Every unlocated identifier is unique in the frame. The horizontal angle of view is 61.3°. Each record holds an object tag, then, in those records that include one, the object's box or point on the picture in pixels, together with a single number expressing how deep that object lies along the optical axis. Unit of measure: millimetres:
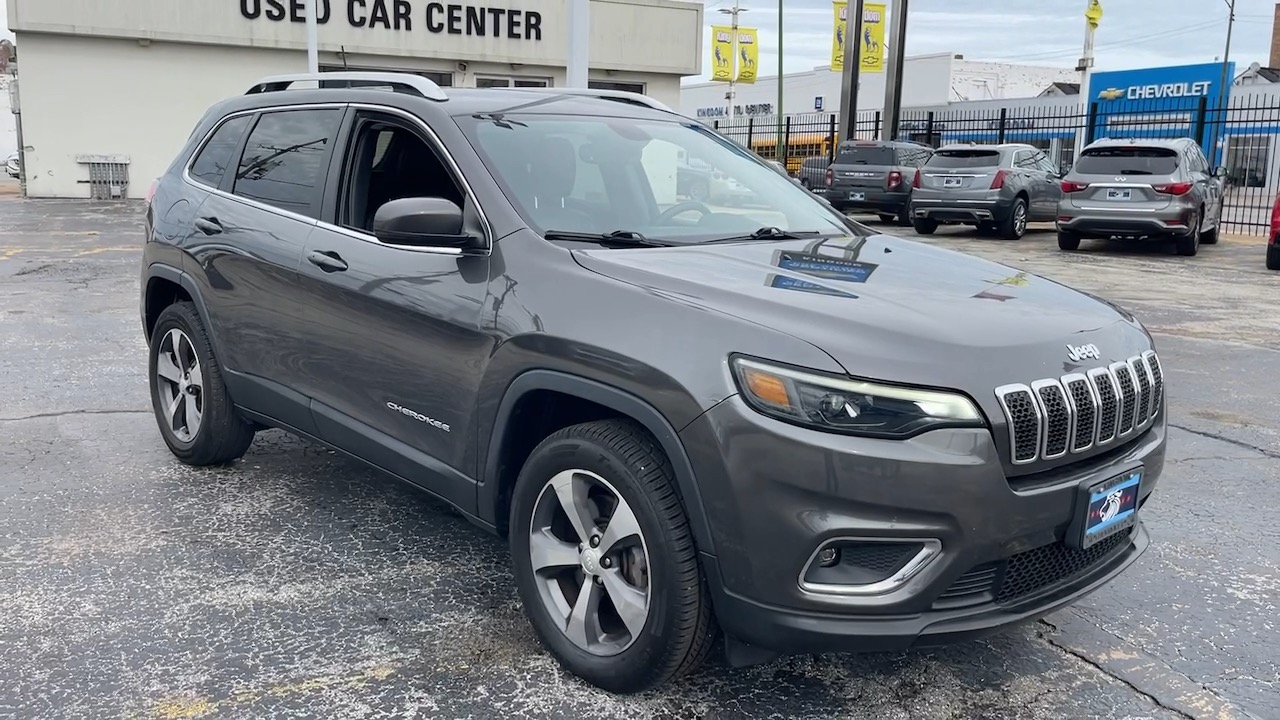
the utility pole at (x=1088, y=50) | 31047
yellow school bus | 32188
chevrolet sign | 38156
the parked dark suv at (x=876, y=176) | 21062
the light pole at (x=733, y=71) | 45522
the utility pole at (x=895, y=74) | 24188
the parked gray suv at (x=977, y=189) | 18141
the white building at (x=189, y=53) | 23781
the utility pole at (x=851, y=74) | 23906
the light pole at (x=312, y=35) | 21594
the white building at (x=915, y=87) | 55094
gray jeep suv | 2605
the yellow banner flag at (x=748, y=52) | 45000
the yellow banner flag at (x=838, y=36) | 31719
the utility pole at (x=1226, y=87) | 33959
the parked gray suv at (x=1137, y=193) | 15500
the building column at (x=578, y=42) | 10844
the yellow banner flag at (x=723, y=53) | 45344
